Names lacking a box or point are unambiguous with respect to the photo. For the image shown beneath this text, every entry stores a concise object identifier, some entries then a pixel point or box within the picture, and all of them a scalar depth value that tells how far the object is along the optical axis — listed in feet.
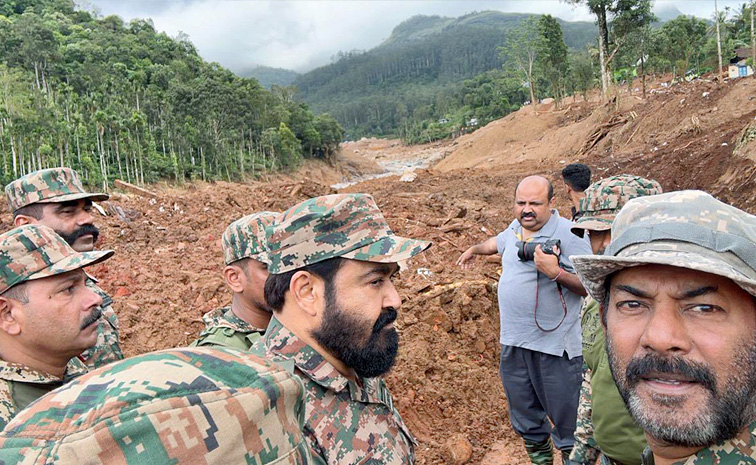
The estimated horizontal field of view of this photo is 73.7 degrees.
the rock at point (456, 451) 12.64
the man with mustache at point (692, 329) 3.96
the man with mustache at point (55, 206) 11.82
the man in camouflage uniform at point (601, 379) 6.31
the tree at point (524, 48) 133.18
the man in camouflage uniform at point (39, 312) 6.67
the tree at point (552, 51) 116.26
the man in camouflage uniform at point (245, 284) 8.30
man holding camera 10.50
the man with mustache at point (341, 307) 5.15
